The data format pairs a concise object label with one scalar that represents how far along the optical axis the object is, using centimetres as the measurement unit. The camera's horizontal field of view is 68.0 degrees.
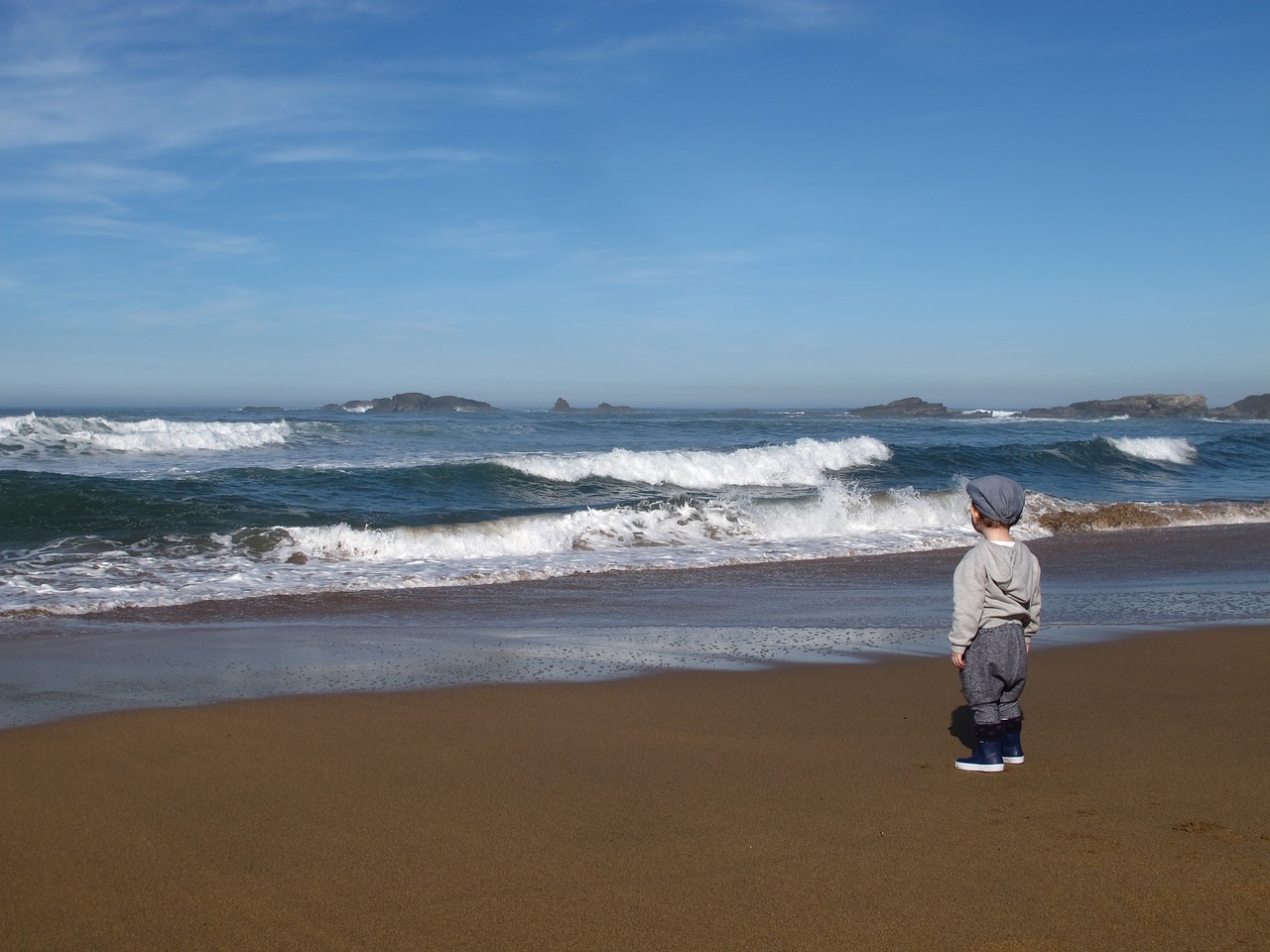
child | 387
